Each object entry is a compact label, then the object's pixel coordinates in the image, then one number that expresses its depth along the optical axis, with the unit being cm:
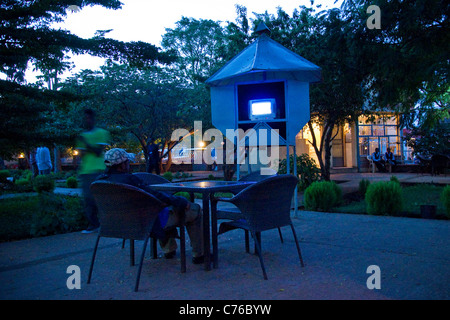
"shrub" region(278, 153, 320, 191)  1036
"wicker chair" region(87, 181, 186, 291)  310
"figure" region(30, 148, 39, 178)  1738
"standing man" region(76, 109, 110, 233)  528
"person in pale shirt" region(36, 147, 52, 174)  1263
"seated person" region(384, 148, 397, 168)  1808
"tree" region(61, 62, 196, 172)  1603
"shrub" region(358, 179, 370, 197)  913
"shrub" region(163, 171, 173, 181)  1336
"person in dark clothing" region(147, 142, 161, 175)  1450
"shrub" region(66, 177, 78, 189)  1341
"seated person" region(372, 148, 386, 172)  1806
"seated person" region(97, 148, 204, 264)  332
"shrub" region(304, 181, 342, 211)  709
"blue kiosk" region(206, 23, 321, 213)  616
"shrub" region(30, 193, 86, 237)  540
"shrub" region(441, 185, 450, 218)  577
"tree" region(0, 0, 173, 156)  679
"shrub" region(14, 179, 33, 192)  1311
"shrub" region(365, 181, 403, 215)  642
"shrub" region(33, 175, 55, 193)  966
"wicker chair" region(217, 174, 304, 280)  330
